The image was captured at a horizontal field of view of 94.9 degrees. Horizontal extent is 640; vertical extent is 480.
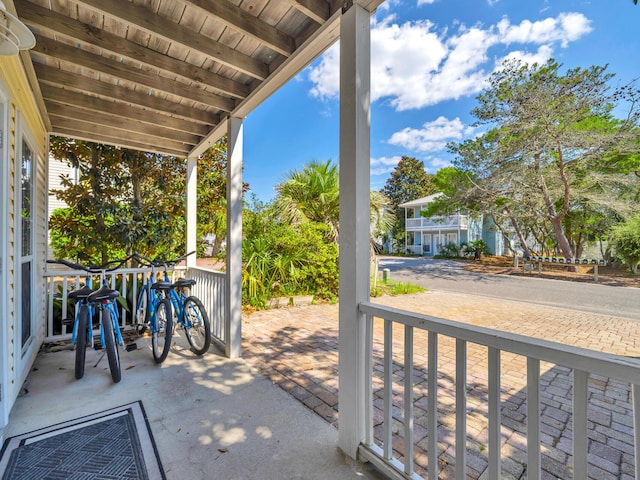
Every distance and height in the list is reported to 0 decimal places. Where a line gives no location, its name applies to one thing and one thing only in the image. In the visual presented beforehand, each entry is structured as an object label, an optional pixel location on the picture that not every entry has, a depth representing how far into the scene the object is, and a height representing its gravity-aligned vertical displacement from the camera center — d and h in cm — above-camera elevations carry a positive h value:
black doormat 152 -122
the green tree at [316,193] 679 +103
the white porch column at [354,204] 157 +18
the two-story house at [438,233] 1791 +30
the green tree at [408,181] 3008 +590
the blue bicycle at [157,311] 280 -77
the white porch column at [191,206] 416 +45
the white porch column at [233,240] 299 -3
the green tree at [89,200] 428 +55
